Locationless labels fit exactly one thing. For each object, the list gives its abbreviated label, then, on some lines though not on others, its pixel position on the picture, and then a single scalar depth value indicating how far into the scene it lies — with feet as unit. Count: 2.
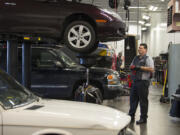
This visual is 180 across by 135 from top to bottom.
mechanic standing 19.94
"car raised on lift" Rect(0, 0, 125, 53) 18.62
